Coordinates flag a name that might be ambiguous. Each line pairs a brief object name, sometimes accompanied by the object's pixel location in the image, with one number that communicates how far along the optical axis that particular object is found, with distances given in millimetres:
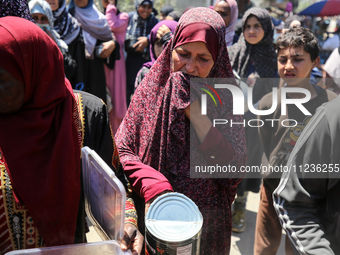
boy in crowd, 2268
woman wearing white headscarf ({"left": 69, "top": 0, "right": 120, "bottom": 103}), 4020
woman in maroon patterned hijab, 1639
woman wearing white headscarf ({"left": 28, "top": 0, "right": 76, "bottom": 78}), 3101
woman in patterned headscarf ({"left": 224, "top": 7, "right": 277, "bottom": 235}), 3152
